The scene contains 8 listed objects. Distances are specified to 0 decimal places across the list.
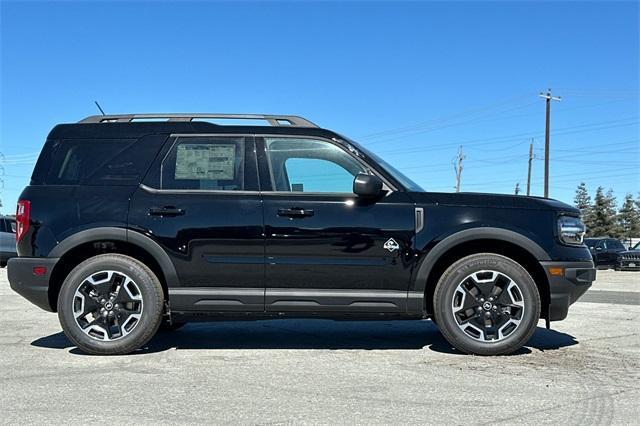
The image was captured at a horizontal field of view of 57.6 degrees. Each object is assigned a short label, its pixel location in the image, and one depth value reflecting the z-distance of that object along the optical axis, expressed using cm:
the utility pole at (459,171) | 5688
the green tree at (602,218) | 9031
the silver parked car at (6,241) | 1636
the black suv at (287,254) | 486
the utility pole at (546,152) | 3441
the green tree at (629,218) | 9831
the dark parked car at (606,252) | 2462
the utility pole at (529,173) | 5269
